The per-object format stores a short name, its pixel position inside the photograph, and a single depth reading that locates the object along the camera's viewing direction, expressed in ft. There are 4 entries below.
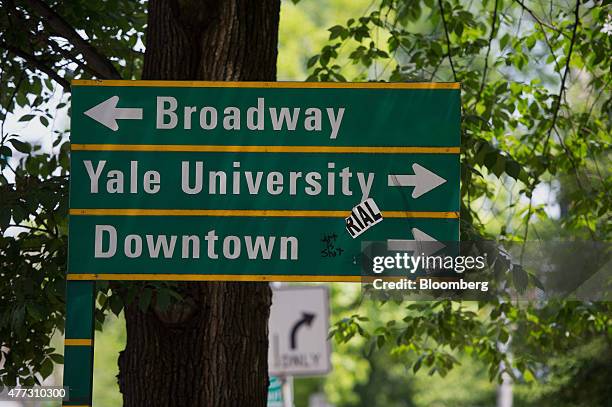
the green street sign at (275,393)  61.77
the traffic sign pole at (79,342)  25.38
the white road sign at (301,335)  67.15
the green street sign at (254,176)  25.63
